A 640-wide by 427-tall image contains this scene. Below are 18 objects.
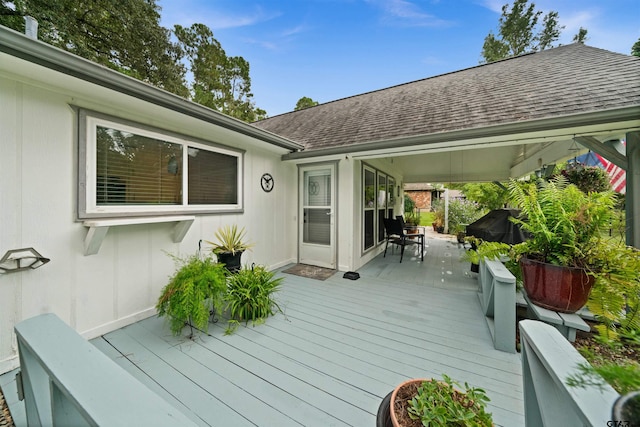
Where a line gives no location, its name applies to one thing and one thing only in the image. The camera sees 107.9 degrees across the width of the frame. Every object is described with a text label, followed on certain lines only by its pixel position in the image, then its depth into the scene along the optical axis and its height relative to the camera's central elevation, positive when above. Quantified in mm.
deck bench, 1780 -828
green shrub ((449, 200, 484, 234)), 10125 +76
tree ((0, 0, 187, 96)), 6613 +6118
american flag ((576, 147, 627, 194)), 5004 +988
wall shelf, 2234 -117
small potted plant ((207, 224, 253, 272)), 3109 -496
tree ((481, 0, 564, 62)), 13234 +10752
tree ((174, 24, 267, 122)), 11227 +7505
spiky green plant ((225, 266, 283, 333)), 2678 -951
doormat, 4305 -1113
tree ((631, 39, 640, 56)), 7270 +5367
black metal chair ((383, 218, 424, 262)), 5551 -422
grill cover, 3816 -243
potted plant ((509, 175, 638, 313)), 1811 -276
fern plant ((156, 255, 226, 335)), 2168 -778
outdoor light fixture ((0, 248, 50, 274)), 1911 -388
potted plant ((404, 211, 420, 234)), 9477 -177
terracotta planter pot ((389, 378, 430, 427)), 1015 -901
